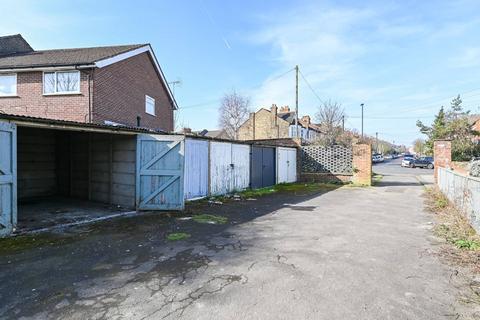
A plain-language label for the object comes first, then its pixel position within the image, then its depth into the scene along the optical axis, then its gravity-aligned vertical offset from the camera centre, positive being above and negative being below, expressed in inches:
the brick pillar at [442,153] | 620.4 +17.0
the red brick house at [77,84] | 559.2 +151.0
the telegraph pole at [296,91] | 898.3 +211.9
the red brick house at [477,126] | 1036.5 +188.2
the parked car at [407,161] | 1596.3 +0.9
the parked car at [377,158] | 2162.9 +22.9
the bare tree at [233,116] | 1811.0 +274.8
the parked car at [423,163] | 1470.2 -8.9
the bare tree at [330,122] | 1034.1 +157.1
